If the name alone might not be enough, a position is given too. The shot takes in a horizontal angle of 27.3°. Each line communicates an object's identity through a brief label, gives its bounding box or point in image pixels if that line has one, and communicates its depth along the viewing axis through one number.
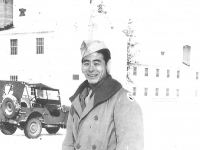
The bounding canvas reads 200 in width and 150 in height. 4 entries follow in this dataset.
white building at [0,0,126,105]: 22.75
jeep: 11.89
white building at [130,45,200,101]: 48.38
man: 2.35
